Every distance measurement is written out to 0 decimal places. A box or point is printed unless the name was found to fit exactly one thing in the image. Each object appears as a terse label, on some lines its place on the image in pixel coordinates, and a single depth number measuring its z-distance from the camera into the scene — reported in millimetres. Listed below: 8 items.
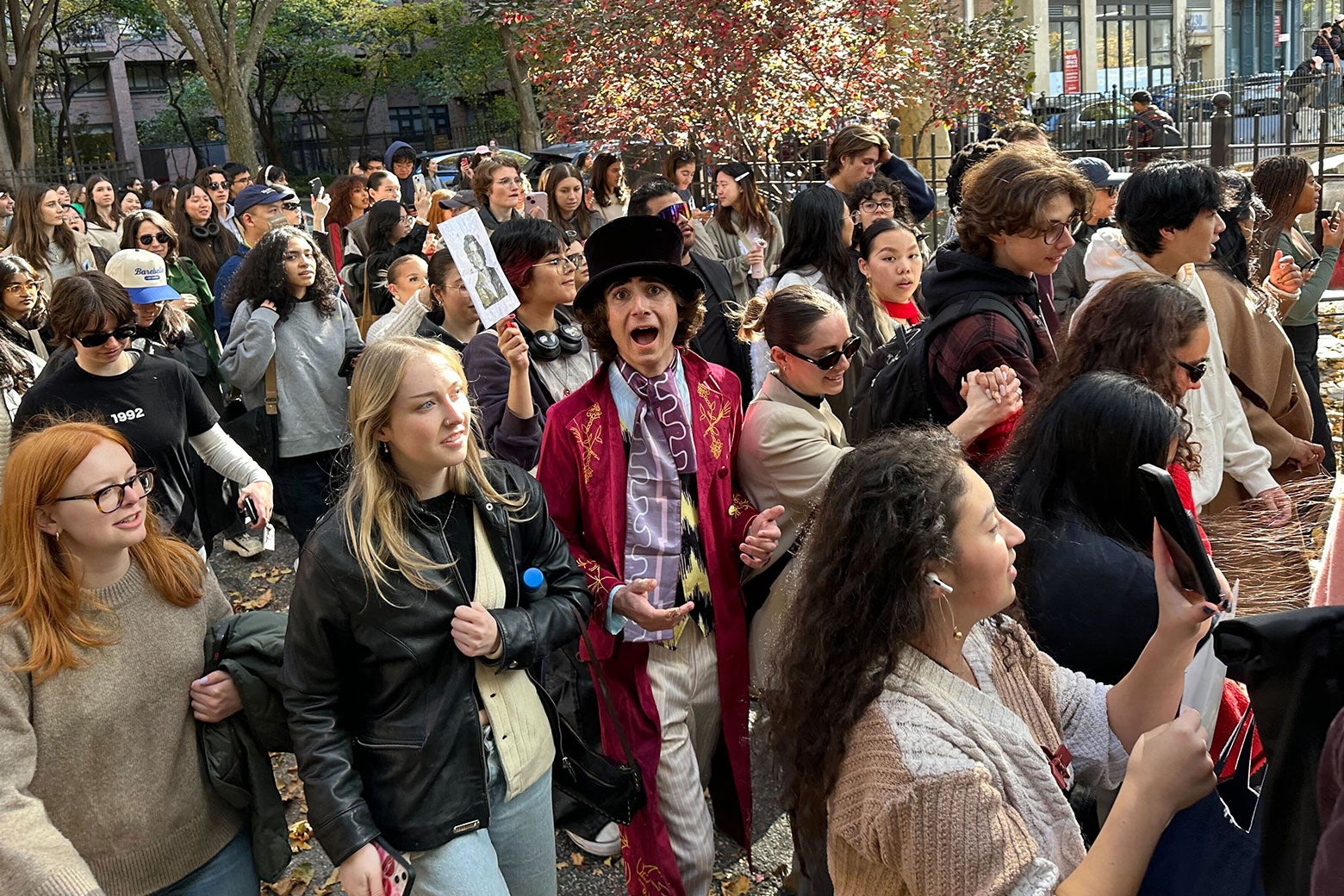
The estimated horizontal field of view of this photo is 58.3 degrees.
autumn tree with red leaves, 9539
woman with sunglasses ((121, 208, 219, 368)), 7770
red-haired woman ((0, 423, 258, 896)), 2609
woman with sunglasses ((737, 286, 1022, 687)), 3596
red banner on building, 41500
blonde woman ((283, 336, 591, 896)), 2725
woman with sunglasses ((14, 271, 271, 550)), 4508
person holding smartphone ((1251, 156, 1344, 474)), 6145
